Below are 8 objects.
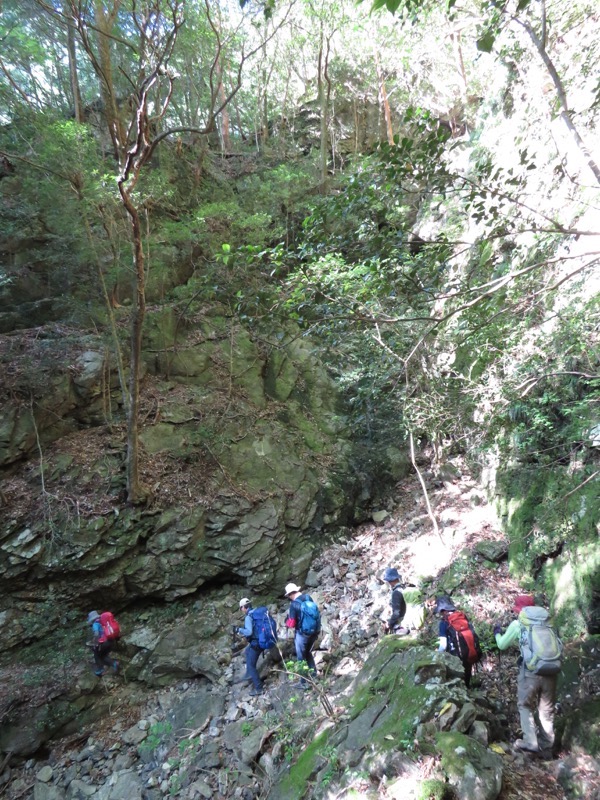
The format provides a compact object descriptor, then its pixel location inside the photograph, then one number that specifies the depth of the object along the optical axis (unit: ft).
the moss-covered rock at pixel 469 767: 9.15
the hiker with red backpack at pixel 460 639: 15.08
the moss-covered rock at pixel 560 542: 16.47
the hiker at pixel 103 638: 22.12
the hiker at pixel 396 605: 20.10
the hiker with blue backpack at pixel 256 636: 20.06
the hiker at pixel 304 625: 19.25
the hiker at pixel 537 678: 12.39
